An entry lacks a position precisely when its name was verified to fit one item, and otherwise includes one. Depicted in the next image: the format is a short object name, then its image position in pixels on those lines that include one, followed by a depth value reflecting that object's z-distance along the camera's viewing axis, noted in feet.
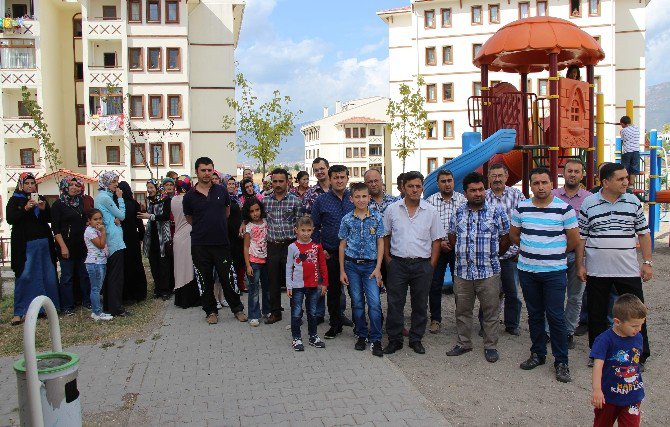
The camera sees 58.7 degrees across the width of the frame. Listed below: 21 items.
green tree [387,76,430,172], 132.87
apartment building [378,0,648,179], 150.20
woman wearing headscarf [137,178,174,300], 32.96
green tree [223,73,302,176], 103.91
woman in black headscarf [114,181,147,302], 32.27
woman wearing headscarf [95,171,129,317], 29.17
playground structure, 36.55
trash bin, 12.89
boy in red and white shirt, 23.21
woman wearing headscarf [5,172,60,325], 27.53
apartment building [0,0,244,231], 124.98
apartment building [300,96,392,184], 260.21
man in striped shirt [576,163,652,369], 18.83
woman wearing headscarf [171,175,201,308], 31.27
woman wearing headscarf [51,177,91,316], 28.94
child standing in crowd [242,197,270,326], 26.99
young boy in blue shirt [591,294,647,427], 12.87
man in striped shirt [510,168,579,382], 19.16
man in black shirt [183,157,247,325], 27.25
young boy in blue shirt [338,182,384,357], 22.07
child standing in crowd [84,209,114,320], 28.35
